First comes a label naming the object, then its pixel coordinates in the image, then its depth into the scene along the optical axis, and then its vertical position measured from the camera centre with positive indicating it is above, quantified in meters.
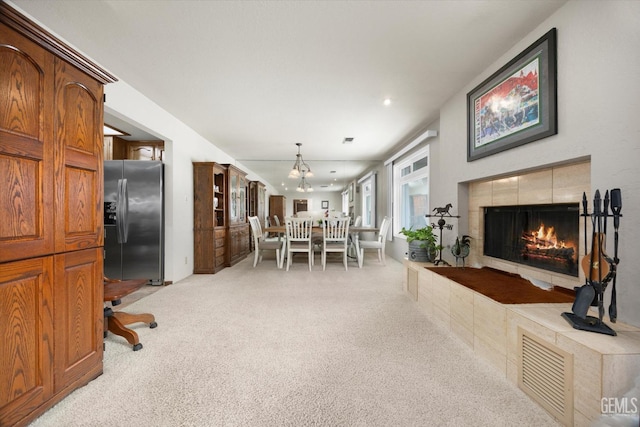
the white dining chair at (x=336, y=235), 4.98 -0.42
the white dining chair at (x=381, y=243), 5.39 -0.61
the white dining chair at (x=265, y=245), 5.29 -0.63
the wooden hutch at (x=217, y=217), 4.70 -0.09
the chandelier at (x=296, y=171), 5.62 +0.86
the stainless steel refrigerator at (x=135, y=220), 3.86 -0.12
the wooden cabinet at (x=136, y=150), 4.70 +1.08
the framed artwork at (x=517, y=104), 1.96 +0.90
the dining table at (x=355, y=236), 5.23 -0.44
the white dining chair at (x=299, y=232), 4.95 -0.36
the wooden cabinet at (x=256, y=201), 7.53 +0.30
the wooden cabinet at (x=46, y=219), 1.24 -0.04
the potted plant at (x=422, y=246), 3.27 -0.40
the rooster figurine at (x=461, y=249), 2.97 -0.40
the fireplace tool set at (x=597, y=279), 1.36 -0.35
